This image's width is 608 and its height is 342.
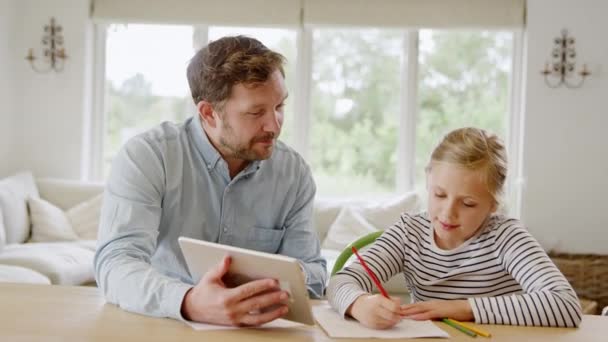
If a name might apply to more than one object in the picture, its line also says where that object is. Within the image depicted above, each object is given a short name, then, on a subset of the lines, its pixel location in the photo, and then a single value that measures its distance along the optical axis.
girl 1.55
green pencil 1.45
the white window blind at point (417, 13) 5.27
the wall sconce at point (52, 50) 5.48
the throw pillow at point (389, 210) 4.96
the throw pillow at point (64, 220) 4.88
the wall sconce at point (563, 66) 5.18
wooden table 1.36
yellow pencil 1.44
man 1.78
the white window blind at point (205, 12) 5.39
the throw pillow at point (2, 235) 4.22
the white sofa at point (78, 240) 4.04
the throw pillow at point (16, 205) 4.66
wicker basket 4.96
